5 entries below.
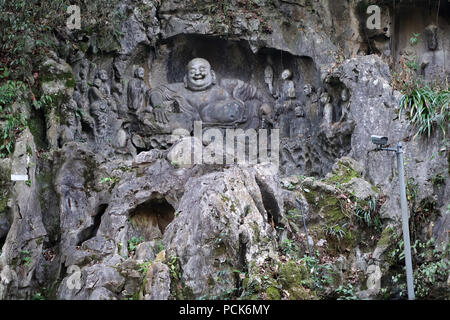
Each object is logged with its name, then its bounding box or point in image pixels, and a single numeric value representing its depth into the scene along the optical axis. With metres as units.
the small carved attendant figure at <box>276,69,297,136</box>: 16.72
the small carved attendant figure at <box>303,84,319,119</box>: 16.40
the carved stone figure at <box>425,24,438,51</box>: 16.80
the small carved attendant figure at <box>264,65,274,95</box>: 17.31
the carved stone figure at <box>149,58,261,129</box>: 16.58
